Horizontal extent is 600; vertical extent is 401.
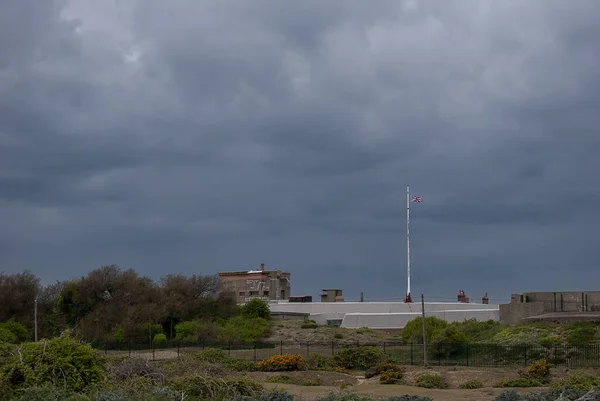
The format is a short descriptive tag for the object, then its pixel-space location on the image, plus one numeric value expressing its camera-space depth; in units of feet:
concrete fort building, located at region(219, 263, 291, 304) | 325.87
